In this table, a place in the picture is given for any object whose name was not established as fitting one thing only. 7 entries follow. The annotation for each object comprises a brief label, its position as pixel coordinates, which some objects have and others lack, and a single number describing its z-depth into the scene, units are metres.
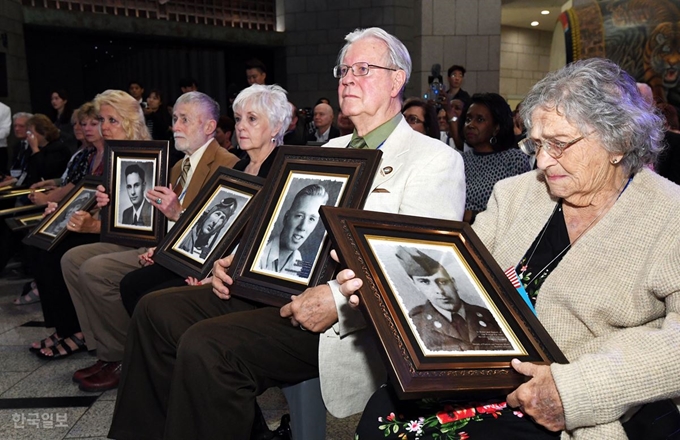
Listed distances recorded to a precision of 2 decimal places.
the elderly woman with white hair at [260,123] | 3.21
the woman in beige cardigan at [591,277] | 1.39
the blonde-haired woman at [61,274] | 3.72
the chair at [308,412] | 2.13
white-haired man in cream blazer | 1.97
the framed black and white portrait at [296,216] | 1.97
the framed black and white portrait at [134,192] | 3.13
